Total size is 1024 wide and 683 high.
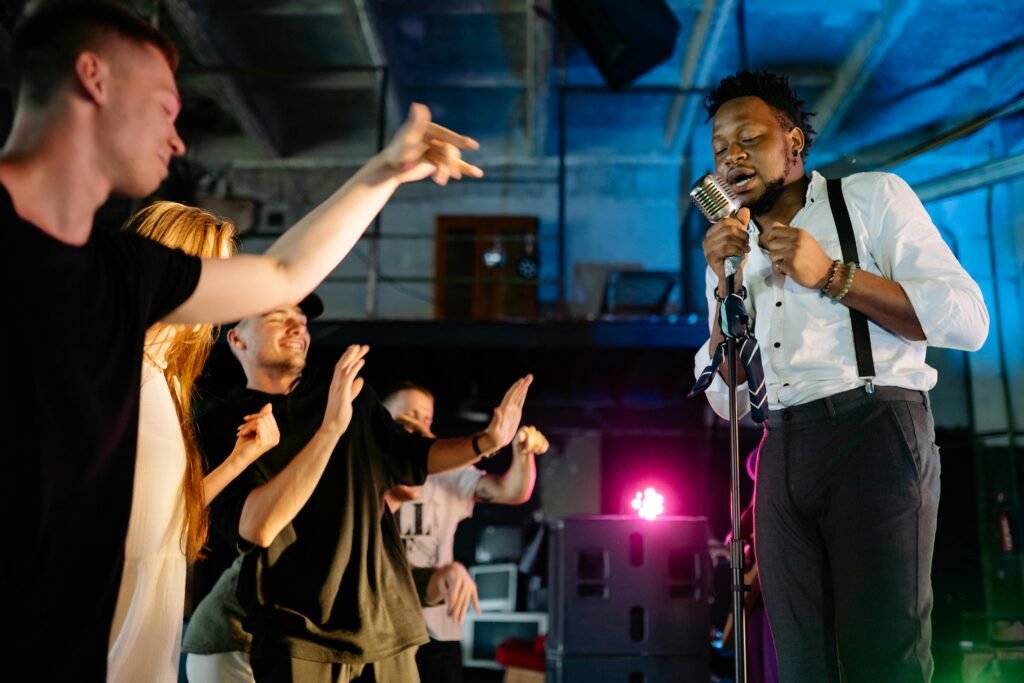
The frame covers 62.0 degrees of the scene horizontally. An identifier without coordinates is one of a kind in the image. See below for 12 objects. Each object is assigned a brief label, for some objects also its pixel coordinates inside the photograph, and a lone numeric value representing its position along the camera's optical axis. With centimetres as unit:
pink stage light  511
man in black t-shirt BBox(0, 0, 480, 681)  98
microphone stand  187
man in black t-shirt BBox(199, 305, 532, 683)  204
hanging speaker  689
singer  165
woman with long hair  165
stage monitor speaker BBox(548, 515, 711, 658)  416
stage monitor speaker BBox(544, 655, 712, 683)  410
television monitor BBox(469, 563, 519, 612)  810
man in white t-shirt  284
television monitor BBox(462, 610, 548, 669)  764
